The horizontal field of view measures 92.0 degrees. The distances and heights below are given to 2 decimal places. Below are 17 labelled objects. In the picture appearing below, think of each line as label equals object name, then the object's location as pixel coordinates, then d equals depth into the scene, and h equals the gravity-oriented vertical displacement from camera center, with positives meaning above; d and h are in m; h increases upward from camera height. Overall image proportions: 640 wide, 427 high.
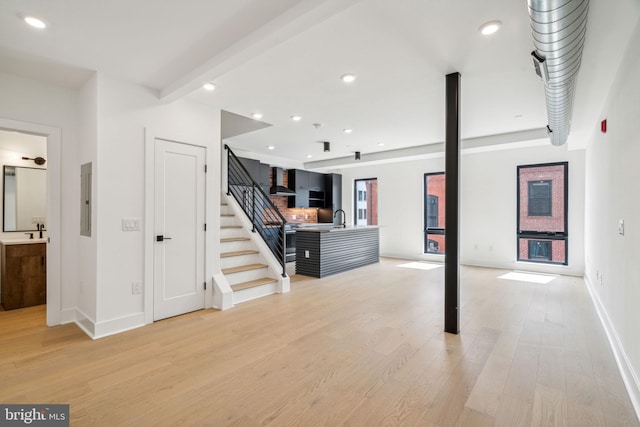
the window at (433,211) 7.96 +0.06
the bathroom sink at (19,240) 3.88 -0.39
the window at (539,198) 6.34 +0.33
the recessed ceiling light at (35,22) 2.26 +1.41
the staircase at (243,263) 4.37 -0.80
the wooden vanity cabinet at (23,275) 3.90 -0.84
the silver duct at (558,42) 1.63 +1.08
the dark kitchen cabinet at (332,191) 9.57 +0.68
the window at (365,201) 9.53 +0.36
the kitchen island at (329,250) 5.94 -0.77
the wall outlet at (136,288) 3.38 -0.84
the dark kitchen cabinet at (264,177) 7.58 +0.88
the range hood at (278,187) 8.14 +0.68
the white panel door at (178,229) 3.58 -0.21
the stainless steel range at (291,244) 7.04 -0.75
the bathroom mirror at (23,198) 4.40 +0.18
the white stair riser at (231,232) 5.03 -0.34
